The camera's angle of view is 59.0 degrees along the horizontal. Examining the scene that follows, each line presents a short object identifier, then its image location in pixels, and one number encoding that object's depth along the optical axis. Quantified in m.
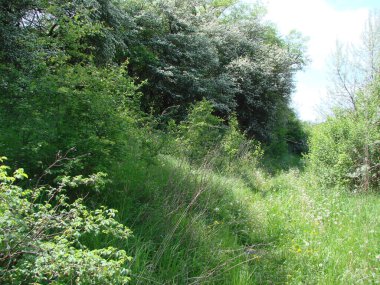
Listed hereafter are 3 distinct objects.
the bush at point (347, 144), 9.05
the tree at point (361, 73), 11.07
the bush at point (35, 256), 1.71
